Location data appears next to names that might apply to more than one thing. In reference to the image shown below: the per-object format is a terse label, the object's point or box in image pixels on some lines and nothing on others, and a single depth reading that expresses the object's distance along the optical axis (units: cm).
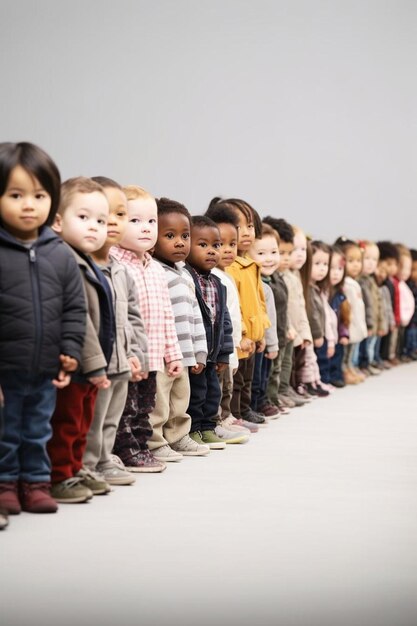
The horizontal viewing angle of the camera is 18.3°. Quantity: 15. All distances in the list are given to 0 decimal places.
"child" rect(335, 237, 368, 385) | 1052
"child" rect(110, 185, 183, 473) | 561
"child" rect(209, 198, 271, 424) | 716
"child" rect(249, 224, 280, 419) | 778
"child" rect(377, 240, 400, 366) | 1215
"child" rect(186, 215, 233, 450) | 640
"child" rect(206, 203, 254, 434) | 687
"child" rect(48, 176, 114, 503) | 475
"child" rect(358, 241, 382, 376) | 1126
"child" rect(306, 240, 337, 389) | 927
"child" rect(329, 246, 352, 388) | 1002
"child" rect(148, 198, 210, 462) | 595
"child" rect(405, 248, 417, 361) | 1298
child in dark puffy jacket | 437
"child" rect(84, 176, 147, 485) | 510
